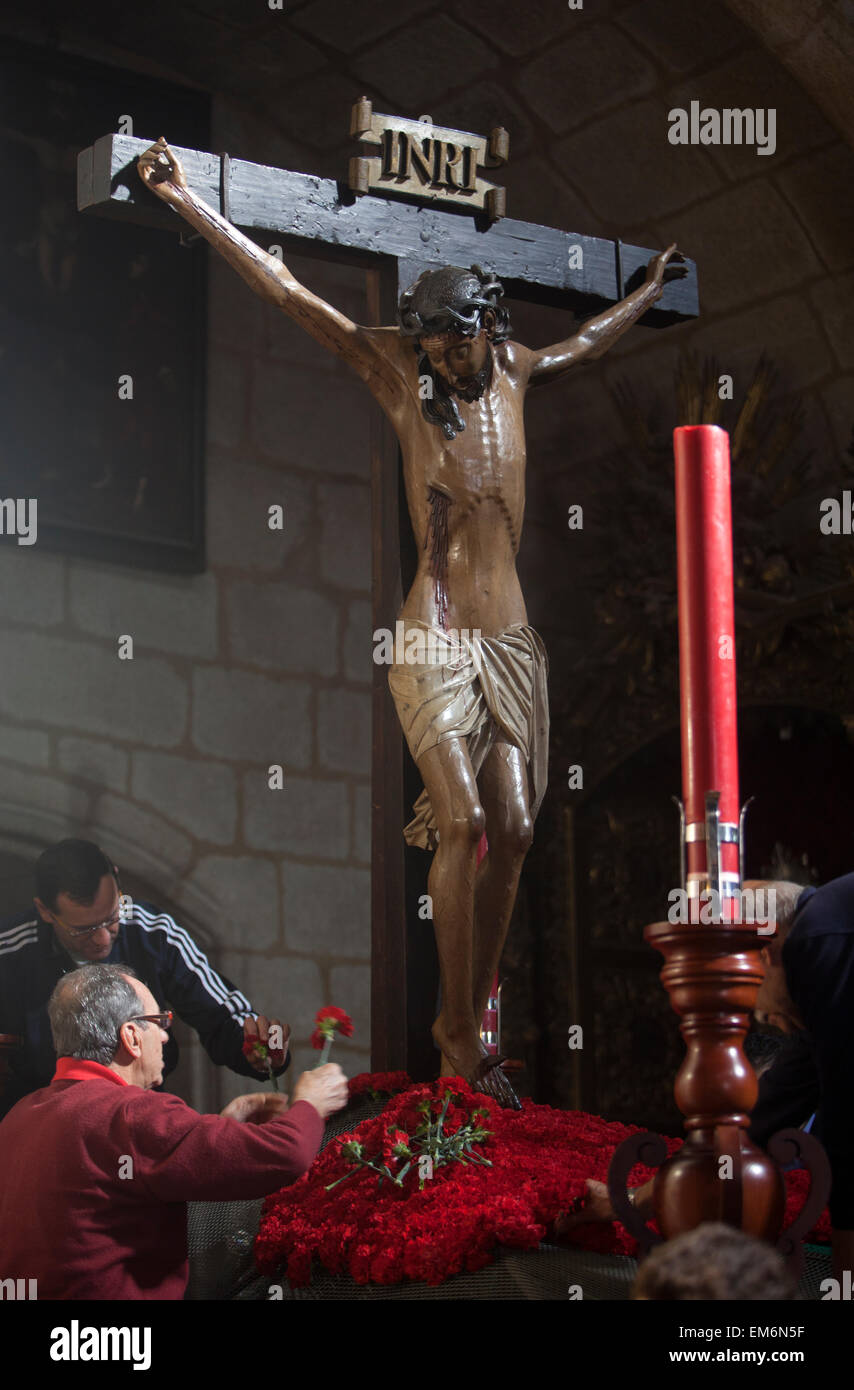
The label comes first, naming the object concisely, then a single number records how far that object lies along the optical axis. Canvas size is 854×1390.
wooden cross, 3.65
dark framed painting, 6.55
